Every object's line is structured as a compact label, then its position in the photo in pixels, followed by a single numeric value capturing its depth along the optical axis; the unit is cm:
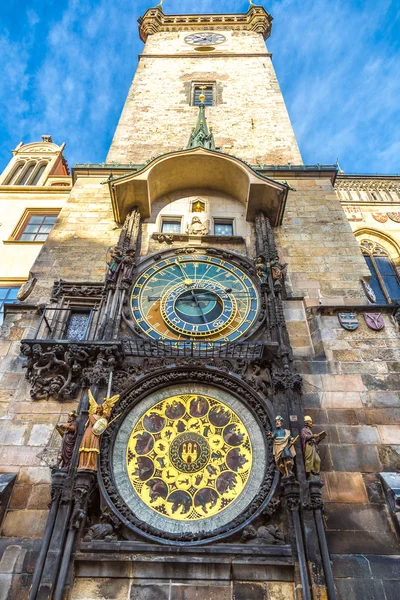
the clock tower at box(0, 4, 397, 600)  571
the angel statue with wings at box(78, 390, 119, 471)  614
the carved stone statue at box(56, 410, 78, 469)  618
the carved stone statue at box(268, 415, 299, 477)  604
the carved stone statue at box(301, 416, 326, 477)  612
